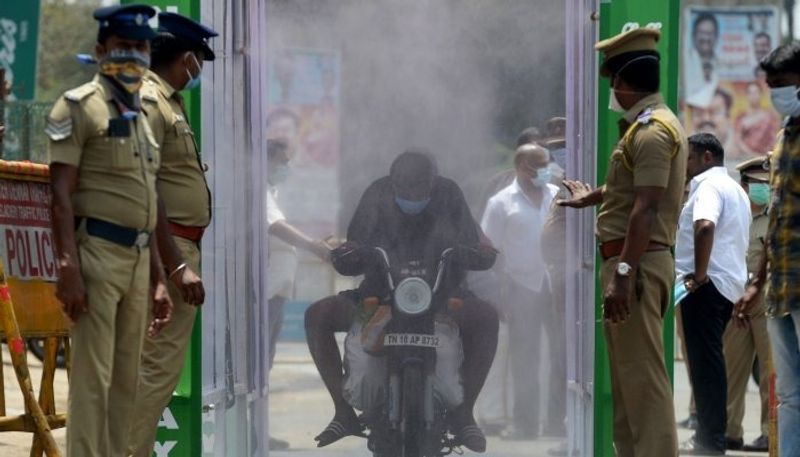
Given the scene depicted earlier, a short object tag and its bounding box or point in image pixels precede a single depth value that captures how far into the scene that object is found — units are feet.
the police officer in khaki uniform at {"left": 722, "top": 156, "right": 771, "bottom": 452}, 59.52
